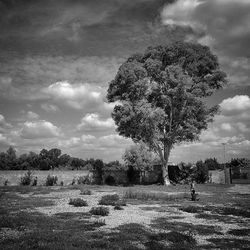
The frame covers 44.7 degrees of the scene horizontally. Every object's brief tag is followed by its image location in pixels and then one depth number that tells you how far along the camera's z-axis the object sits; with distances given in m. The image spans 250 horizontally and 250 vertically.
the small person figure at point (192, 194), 20.08
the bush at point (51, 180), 36.75
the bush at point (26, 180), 35.97
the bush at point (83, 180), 39.72
